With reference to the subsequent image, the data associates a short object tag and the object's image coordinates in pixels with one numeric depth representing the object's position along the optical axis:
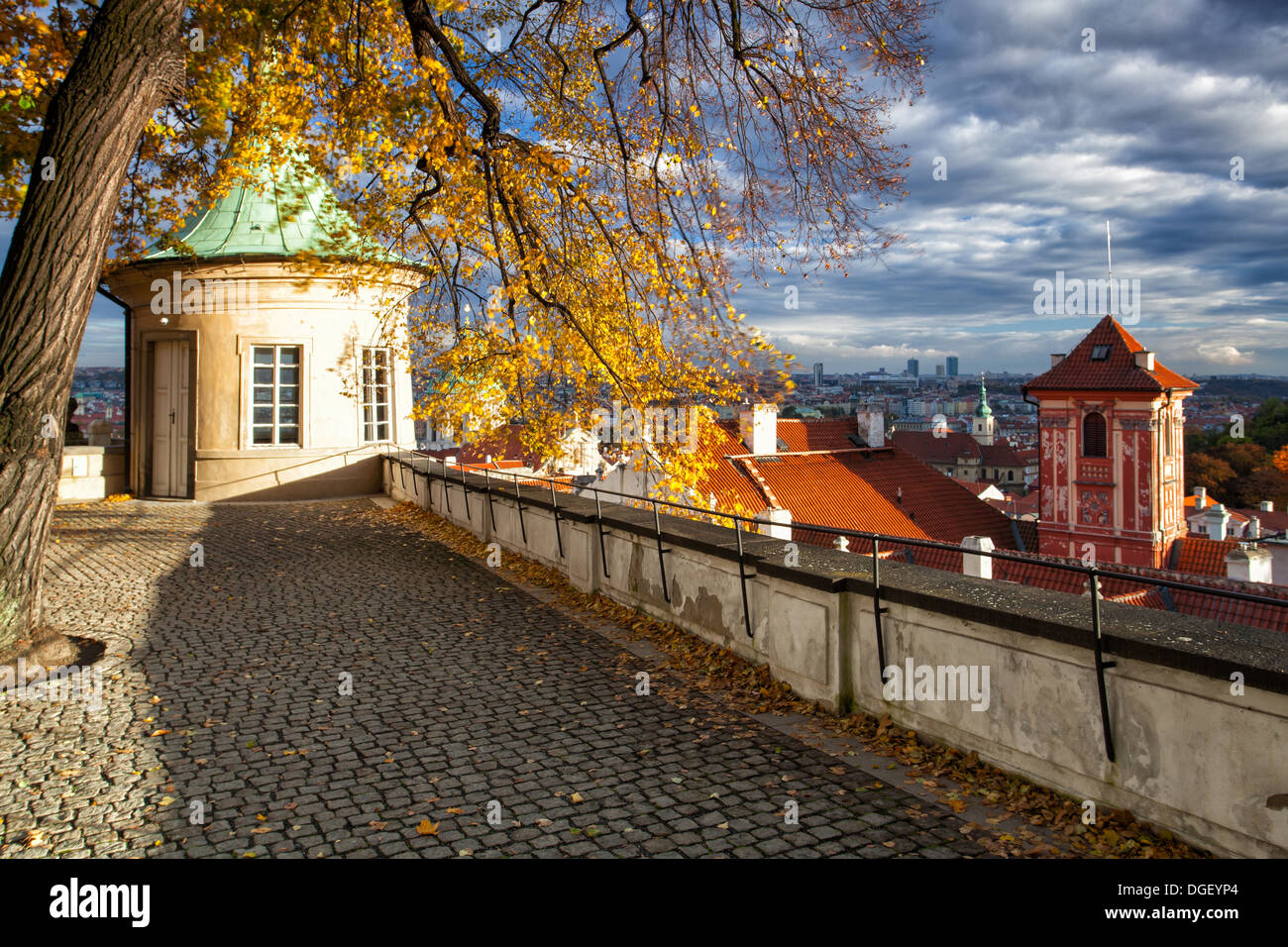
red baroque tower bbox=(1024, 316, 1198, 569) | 44.25
